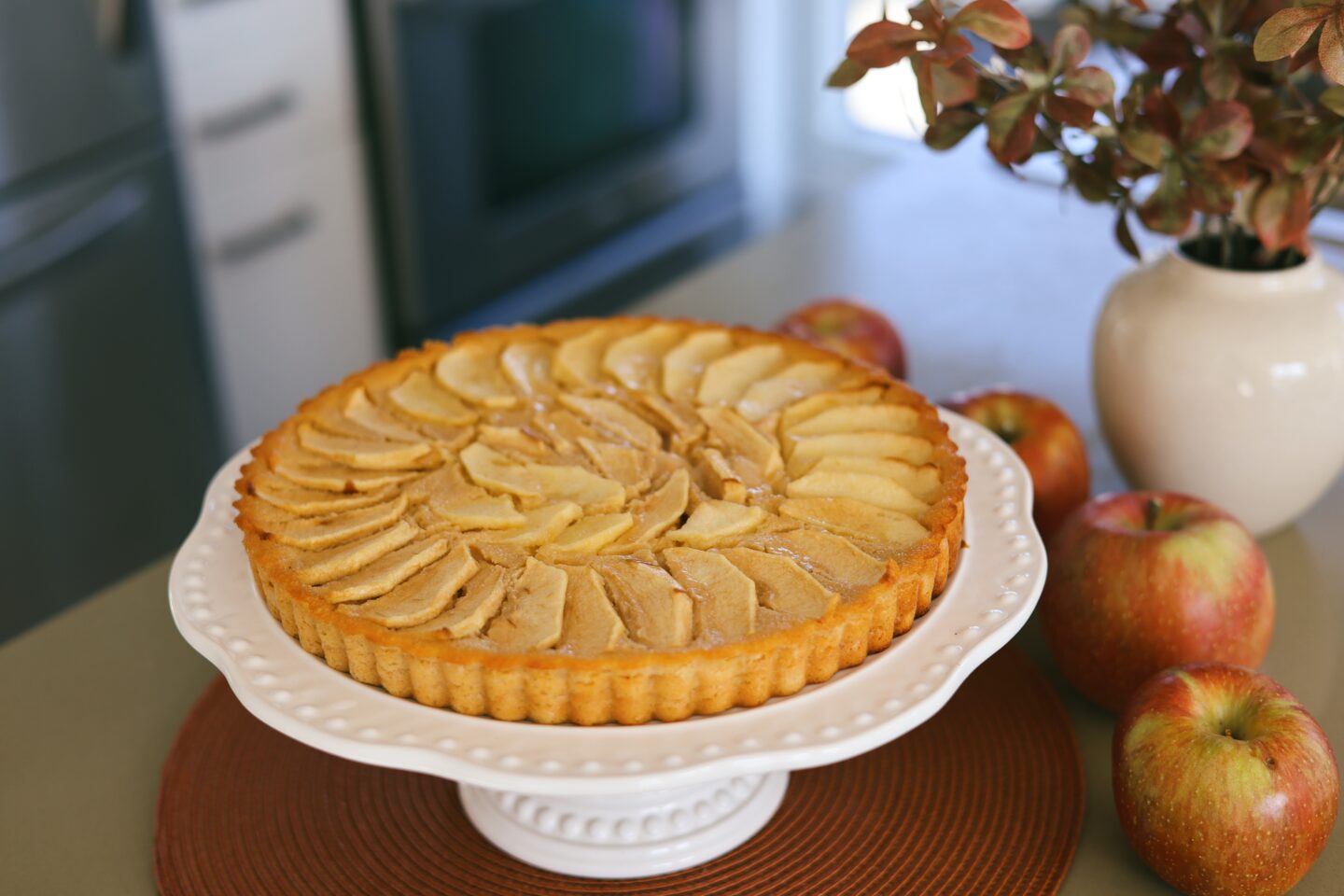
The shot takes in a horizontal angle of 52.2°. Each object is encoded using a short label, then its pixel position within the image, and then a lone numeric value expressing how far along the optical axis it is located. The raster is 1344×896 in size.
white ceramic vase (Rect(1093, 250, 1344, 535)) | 1.15
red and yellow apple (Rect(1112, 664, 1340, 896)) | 0.84
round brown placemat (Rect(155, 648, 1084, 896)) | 0.92
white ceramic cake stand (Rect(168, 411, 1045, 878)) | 0.78
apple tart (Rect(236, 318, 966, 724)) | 0.83
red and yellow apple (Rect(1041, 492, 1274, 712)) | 1.01
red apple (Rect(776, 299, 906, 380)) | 1.41
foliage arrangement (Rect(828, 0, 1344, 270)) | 0.97
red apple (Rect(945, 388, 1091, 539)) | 1.20
